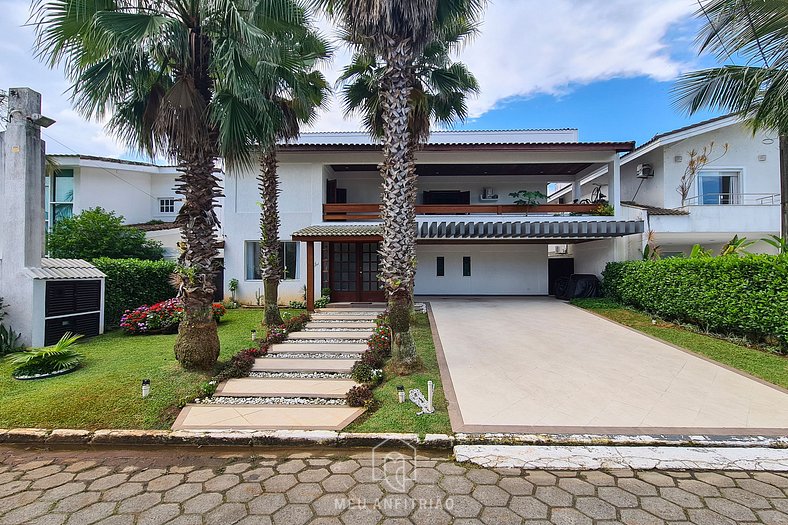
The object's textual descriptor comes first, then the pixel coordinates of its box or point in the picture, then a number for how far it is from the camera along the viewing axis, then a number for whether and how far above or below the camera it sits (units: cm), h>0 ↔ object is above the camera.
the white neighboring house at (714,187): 1394 +338
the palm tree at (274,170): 961 +284
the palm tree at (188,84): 584 +333
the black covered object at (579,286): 1537 -96
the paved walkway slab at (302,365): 711 -208
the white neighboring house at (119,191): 1756 +410
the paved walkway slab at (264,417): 488 -226
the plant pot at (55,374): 630 -204
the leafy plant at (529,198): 1538 +305
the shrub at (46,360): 636 -179
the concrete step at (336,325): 1030 -179
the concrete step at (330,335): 912 -187
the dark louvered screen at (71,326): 838 -156
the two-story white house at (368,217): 1363 +206
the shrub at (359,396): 555 -213
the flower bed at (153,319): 963 -150
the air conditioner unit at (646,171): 1558 +426
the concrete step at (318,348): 816 -198
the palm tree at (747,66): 756 +483
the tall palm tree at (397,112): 667 +309
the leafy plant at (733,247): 1053 +58
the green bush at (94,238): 1302 +107
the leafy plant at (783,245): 845 +49
